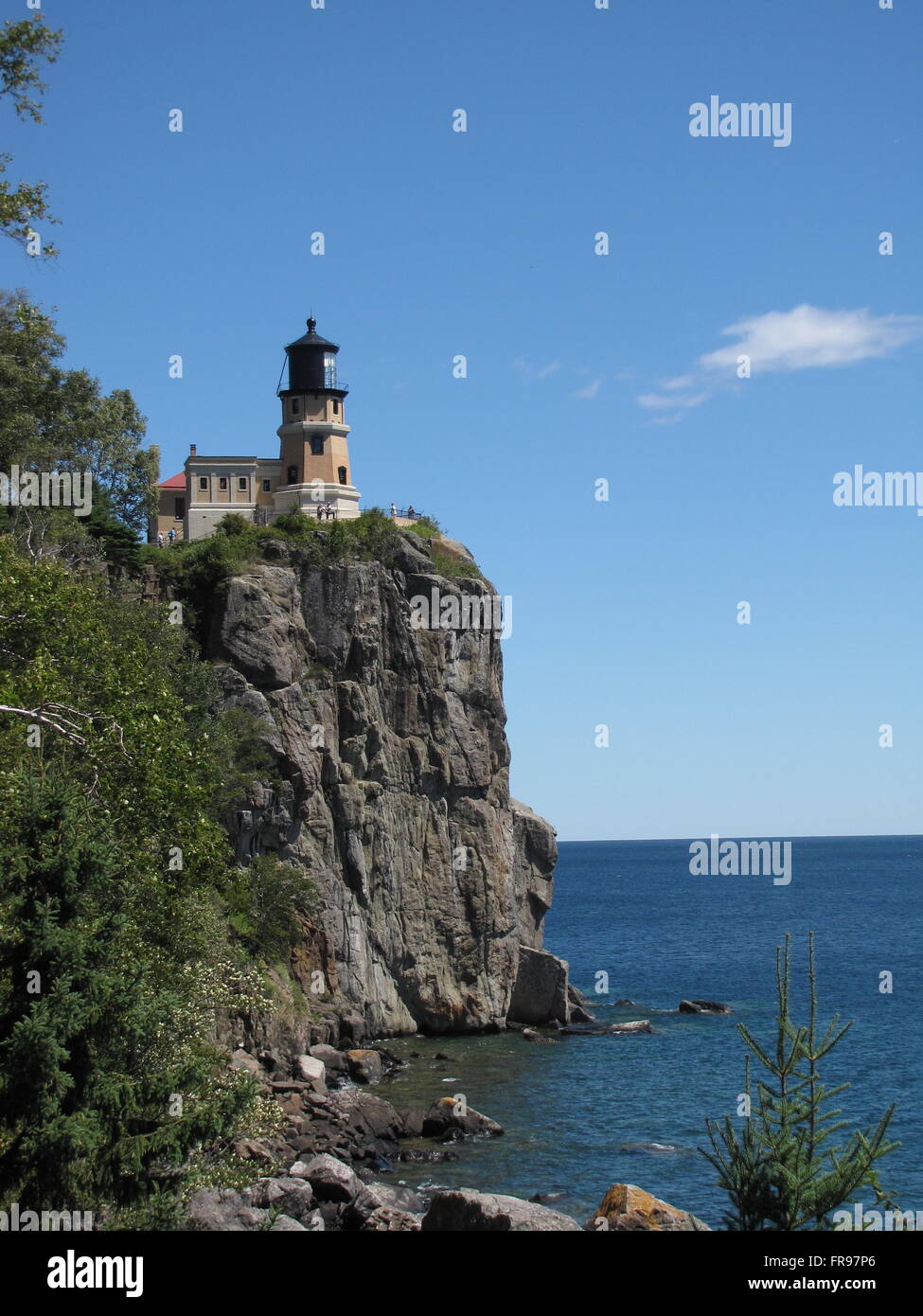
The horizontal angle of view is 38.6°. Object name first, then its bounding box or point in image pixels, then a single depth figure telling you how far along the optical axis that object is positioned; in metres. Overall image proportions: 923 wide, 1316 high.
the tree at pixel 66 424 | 43.97
